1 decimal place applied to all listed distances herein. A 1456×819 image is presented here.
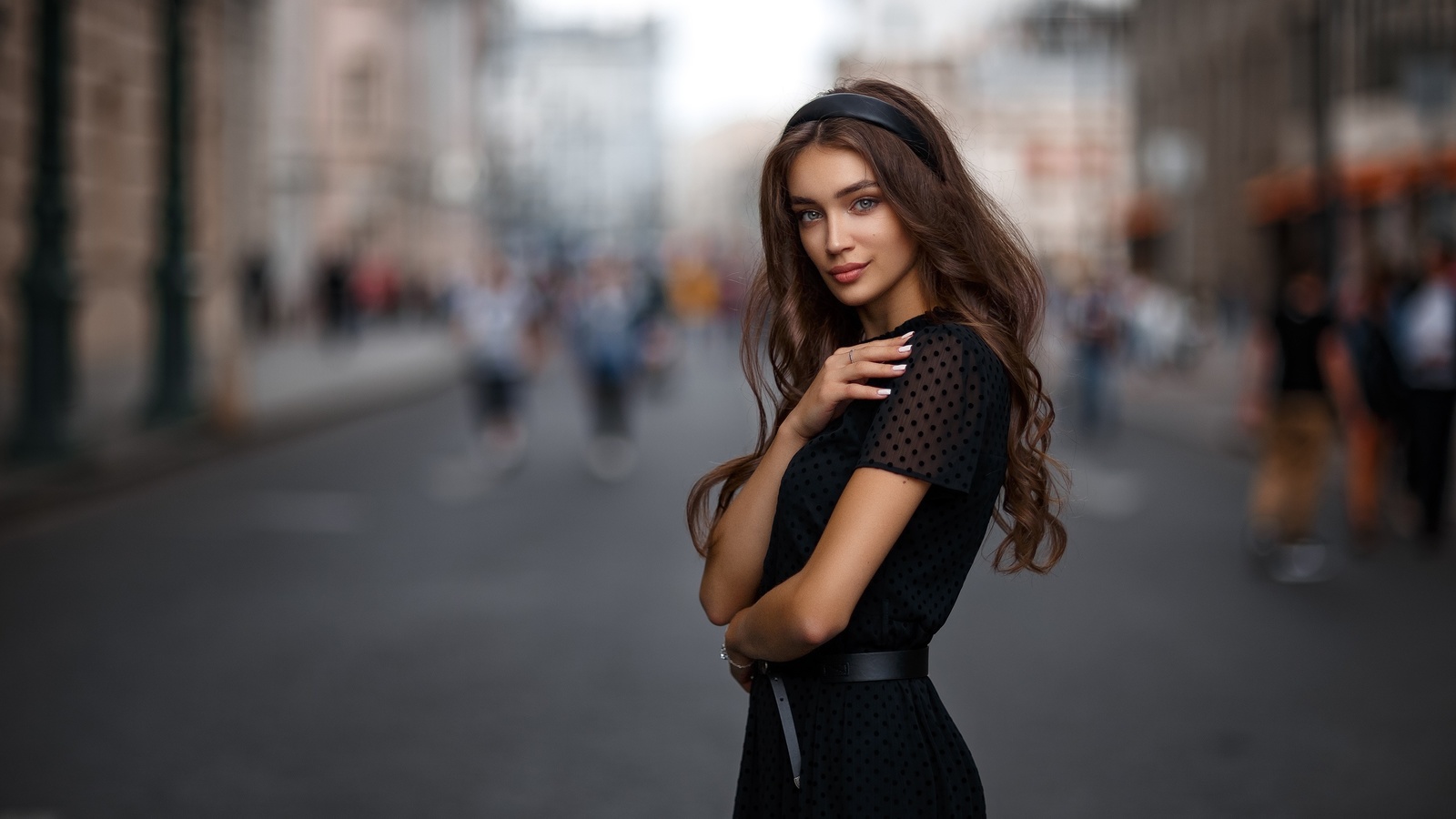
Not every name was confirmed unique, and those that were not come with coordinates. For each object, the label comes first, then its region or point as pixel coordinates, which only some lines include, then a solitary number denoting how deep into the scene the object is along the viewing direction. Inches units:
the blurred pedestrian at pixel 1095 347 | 768.9
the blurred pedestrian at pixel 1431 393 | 430.0
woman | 90.2
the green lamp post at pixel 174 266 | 694.5
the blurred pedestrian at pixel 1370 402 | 411.8
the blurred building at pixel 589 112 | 7593.5
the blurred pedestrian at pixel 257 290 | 1409.9
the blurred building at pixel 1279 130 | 1076.5
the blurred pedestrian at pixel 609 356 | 639.1
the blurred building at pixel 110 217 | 550.0
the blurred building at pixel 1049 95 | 3949.3
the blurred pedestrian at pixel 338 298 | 1448.1
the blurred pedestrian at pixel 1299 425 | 386.3
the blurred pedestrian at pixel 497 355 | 624.1
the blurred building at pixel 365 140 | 1847.9
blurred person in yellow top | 1786.4
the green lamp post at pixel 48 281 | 539.8
